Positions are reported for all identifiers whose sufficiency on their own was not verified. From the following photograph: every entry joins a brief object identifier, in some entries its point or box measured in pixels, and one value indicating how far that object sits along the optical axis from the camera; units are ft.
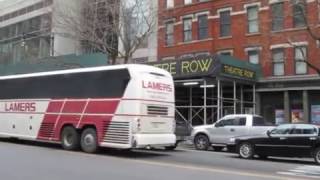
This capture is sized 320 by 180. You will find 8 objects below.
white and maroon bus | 65.57
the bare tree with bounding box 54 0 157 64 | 123.54
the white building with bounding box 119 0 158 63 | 153.28
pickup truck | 83.10
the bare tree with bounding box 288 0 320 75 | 88.25
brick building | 117.19
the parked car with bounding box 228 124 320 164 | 65.51
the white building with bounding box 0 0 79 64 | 190.39
